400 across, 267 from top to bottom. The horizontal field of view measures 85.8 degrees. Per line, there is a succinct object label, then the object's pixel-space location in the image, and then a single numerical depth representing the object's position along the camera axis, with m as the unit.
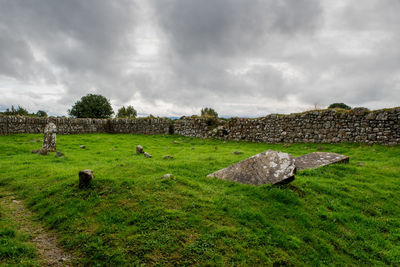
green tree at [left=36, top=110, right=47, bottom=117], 61.53
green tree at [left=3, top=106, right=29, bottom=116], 36.38
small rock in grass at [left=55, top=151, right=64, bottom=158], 12.31
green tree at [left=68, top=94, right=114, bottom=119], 51.19
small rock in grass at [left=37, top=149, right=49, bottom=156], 12.90
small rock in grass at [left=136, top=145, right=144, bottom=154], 13.59
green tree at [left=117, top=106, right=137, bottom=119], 54.86
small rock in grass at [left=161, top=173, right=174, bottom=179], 6.88
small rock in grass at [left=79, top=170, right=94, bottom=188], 6.30
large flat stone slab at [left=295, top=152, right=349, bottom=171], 9.84
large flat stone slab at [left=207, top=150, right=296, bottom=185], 6.87
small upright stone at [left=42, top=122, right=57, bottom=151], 14.04
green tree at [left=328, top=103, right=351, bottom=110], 39.53
